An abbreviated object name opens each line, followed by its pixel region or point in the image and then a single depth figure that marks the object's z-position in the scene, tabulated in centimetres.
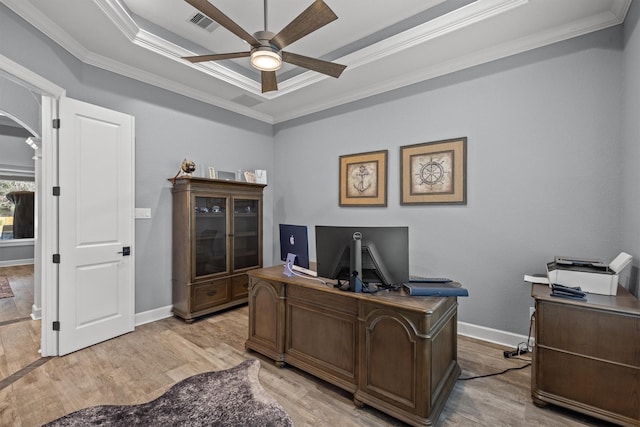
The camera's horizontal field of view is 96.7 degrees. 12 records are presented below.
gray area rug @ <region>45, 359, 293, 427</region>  178
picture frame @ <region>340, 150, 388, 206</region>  366
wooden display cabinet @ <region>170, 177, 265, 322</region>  345
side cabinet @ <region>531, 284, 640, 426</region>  167
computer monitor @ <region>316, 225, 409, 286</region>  196
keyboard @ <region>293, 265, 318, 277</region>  251
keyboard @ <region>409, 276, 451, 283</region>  208
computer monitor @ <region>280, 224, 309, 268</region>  244
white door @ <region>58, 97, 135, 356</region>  268
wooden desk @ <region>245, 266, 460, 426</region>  170
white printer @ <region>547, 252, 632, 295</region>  191
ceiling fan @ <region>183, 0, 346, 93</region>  180
